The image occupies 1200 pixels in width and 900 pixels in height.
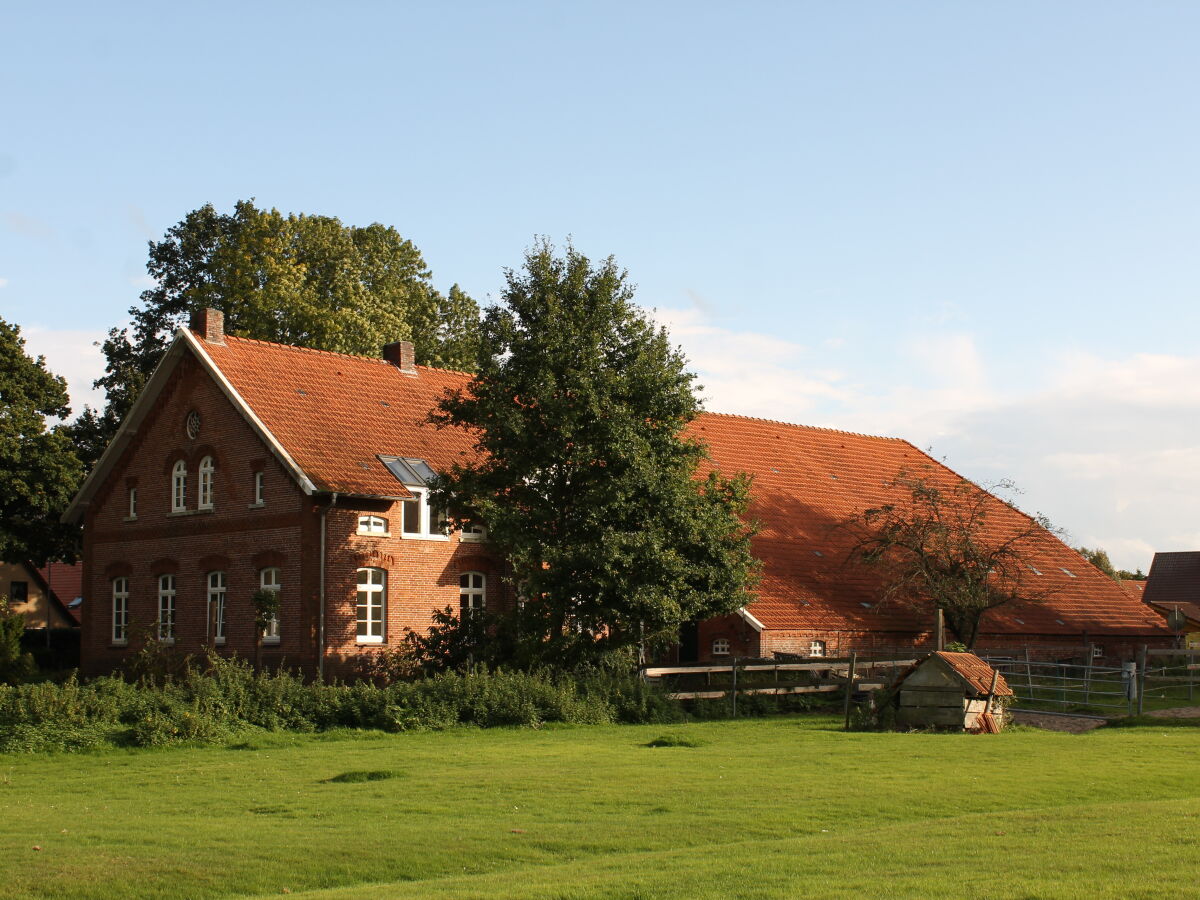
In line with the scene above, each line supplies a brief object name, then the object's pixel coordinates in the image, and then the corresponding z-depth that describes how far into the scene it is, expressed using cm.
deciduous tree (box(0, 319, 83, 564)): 4015
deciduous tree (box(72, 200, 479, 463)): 4469
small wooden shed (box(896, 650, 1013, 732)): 2253
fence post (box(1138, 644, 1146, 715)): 2479
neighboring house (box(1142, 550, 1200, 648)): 7644
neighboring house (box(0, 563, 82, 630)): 5466
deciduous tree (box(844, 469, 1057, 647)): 3372
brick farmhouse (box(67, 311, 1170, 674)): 3064
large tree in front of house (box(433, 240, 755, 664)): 2642
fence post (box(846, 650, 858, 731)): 2332
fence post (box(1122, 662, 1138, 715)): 2502
